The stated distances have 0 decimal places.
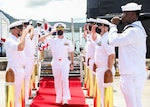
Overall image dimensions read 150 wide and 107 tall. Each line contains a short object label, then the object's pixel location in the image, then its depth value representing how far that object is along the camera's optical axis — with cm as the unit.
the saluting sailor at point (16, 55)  577
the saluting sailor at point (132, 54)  458
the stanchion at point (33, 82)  1048
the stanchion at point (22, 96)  639
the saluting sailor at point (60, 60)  809
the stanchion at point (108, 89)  552
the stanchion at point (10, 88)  573
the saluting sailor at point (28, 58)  828
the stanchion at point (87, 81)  1038
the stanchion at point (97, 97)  688
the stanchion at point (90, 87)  934
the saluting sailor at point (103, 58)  614
